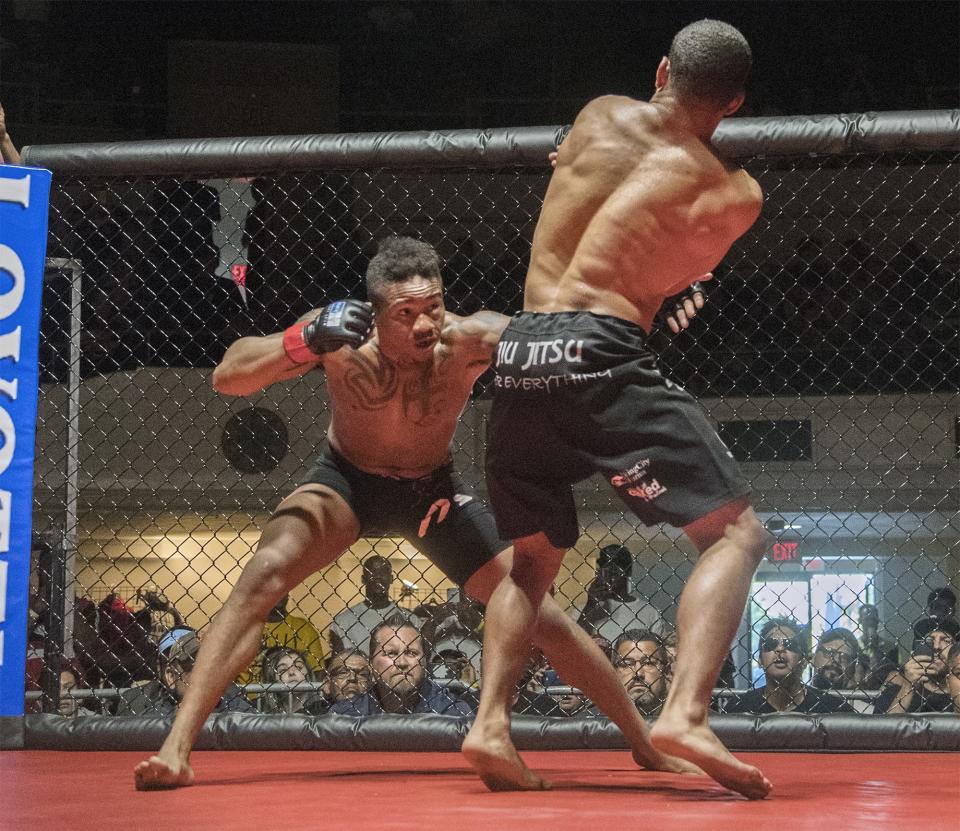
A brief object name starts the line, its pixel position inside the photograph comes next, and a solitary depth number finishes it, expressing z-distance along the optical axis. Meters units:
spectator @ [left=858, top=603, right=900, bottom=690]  3.98
